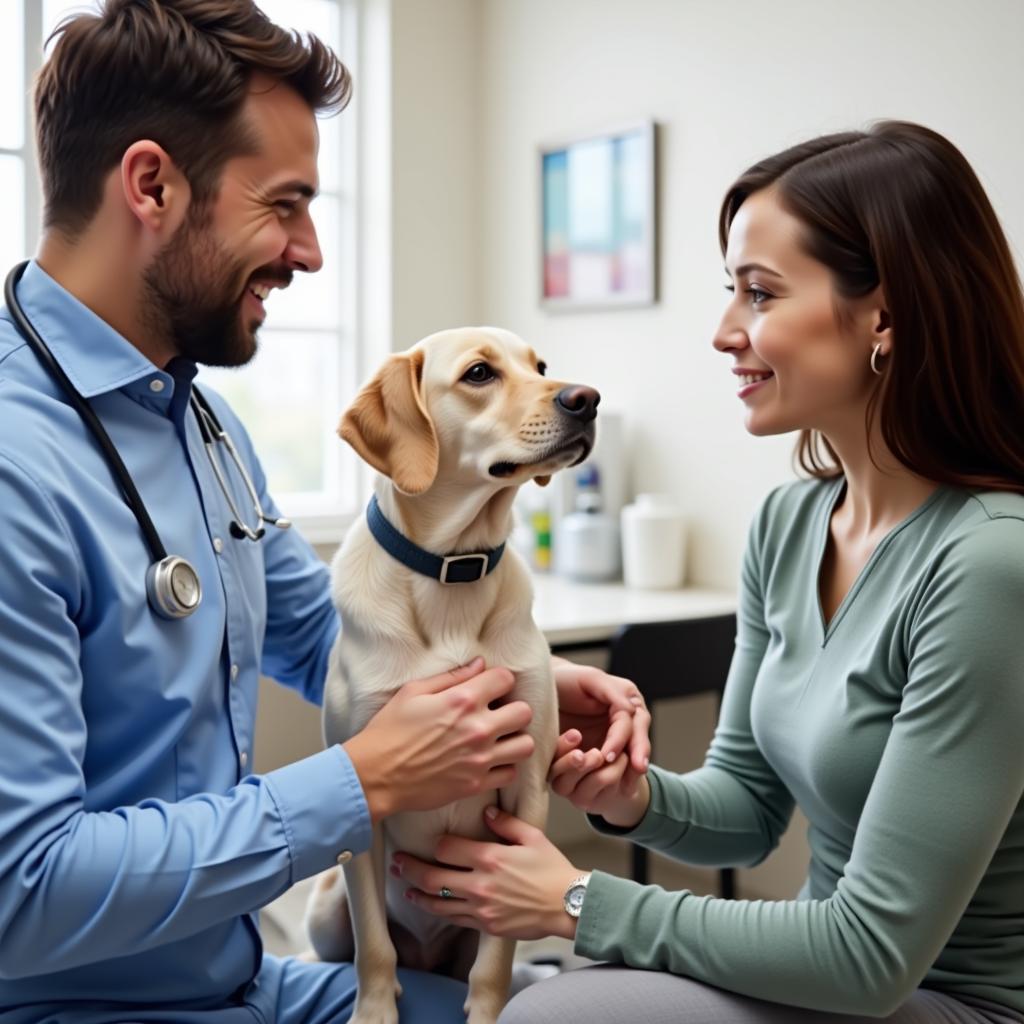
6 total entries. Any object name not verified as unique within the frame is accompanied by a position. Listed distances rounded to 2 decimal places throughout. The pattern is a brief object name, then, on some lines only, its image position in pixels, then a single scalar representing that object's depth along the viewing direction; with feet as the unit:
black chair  7.75
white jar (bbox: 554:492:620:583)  10.44
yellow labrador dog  4.08
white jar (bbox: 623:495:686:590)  9.96
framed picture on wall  10.34
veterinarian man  3.24
